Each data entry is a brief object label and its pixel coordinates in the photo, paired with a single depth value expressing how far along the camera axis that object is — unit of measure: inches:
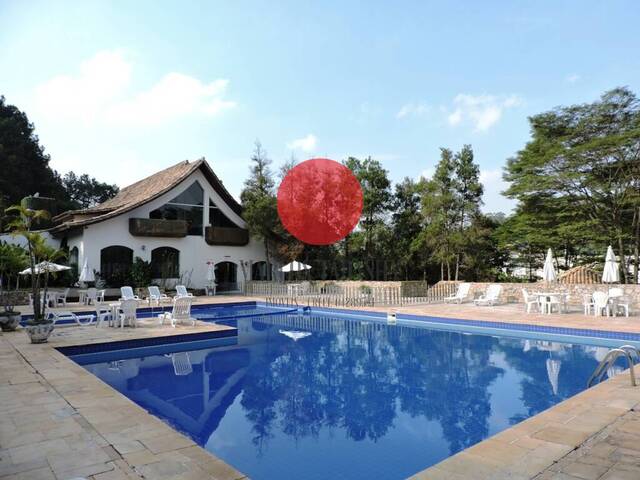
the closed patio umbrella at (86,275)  648.4
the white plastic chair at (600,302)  426.3
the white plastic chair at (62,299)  598.5
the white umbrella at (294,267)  751.7
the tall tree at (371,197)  863.7
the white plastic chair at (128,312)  378.9
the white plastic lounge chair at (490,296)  538.3
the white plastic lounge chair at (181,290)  622.0
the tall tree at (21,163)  1138.0
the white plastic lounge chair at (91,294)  608.4
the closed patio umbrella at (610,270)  471.8
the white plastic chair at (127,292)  484.7
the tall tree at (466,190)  786.8
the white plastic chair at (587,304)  449.3
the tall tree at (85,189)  1570.6
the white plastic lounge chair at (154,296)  555.3
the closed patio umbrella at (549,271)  508.1
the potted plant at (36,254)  302.5
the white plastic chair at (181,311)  387.5
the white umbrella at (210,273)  791.7
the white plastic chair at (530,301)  475.2
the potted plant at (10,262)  537.0
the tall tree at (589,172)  631.2
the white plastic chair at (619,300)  422.0
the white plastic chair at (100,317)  392.8
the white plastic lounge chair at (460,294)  581.7
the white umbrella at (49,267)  434.9
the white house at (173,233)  752.3
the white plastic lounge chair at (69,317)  394.3
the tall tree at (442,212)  771.4
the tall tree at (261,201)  858.9
